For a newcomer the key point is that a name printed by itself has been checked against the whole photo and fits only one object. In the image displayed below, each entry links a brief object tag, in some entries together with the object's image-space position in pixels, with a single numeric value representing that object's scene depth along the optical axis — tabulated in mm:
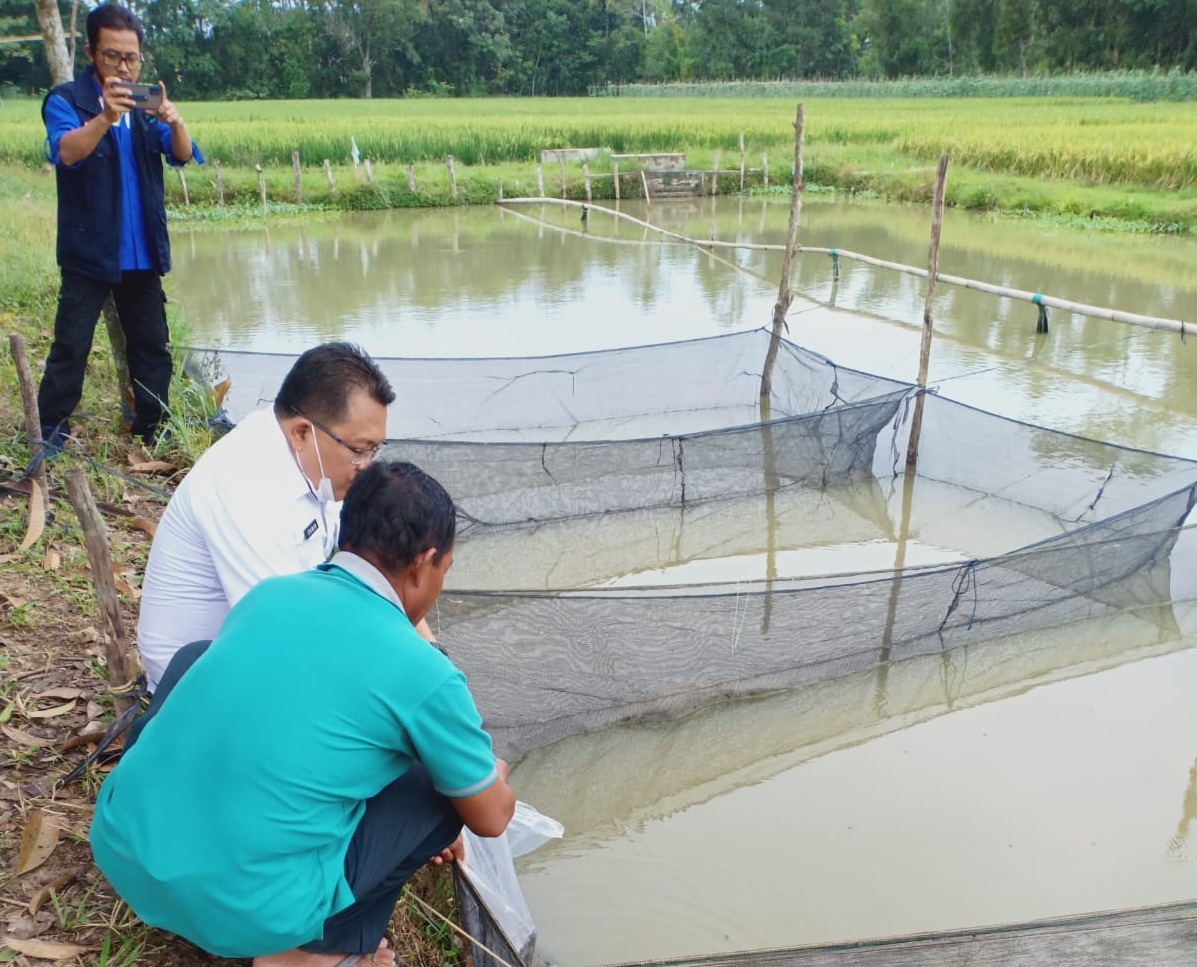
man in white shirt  1537
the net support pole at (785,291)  5070
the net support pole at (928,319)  4285
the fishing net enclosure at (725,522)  2535
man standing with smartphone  2734
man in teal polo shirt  1097
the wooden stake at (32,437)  2516
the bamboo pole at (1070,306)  5324
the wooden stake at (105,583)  1790
